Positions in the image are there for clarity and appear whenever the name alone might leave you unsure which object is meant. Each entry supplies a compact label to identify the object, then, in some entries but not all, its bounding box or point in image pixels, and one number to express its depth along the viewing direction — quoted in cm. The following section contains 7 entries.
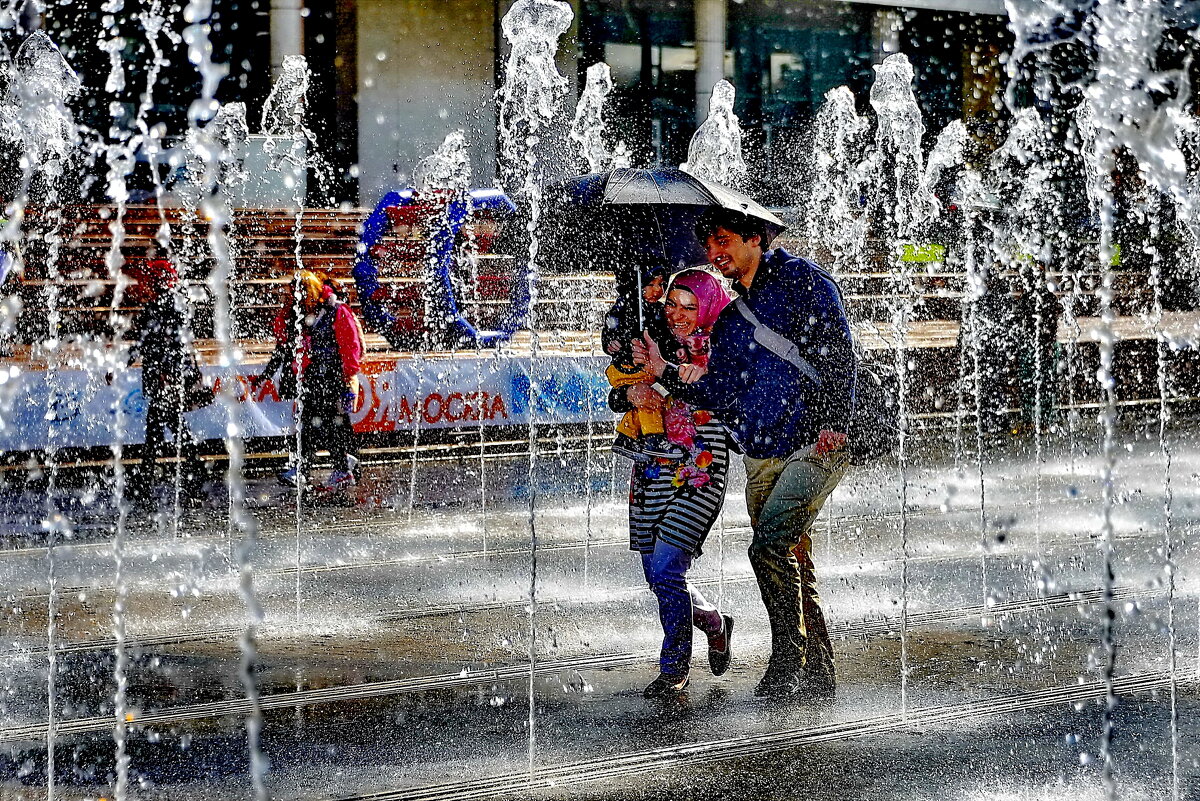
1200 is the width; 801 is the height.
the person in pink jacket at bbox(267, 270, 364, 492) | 1188
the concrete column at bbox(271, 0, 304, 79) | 2694
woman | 571
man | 557
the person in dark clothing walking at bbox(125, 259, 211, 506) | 1221
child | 574
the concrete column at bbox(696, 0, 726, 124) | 3138
